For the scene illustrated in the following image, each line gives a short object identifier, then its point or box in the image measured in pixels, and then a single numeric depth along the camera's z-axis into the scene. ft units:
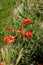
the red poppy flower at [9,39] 7.34
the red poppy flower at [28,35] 7.70
